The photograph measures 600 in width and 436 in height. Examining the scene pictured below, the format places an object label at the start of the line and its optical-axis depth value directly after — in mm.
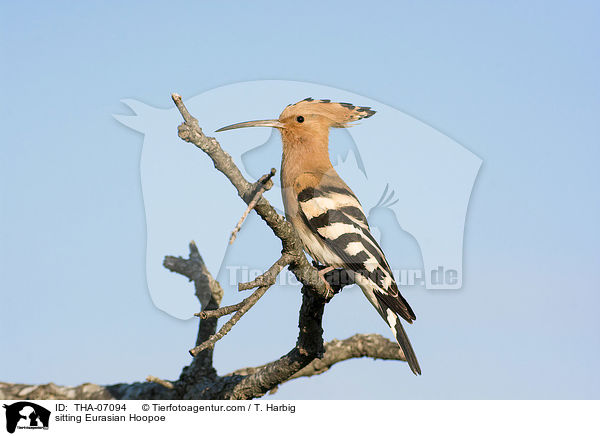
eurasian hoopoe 5488
